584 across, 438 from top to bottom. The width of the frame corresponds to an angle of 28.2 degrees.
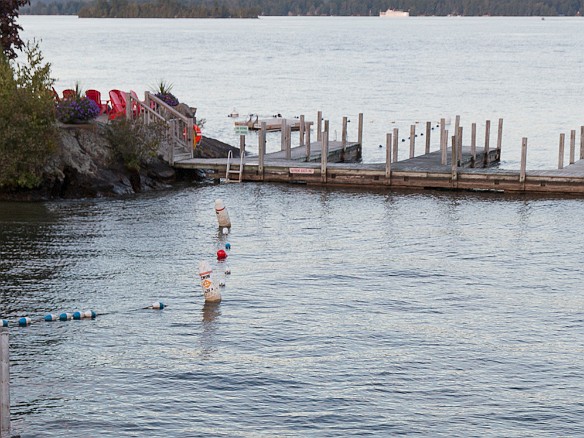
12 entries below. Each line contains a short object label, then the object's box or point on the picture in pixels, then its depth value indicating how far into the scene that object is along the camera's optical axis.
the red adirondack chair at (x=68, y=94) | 49.84
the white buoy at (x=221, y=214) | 40.25
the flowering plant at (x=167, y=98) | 54.28
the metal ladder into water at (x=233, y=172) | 50.12
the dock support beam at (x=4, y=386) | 20.16
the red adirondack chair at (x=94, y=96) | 52.31
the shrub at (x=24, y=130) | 43.84
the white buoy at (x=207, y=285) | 30.64
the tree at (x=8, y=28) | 51.38
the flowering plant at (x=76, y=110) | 48.19
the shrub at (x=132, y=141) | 47.66
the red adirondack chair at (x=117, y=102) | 51.14
